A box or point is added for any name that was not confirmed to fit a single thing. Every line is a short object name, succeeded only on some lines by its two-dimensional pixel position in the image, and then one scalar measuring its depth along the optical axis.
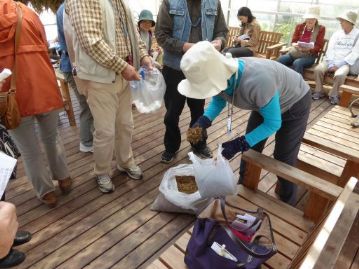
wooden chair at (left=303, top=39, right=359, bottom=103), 2.49
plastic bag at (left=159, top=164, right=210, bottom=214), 1.72
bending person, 1.19
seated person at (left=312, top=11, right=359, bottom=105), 3.64
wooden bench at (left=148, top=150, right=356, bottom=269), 1.18
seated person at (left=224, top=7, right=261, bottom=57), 4.34
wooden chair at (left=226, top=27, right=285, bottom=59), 4.50
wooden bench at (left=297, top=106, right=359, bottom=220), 1.71
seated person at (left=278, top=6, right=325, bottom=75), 3.94
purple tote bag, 1.03
